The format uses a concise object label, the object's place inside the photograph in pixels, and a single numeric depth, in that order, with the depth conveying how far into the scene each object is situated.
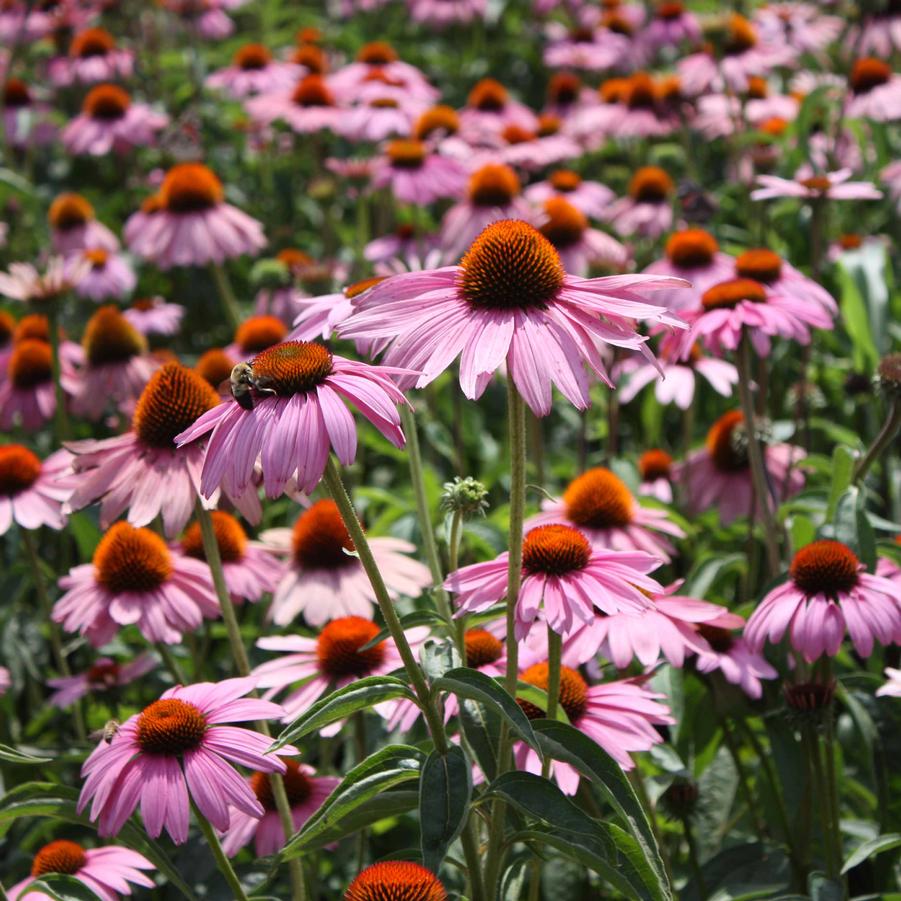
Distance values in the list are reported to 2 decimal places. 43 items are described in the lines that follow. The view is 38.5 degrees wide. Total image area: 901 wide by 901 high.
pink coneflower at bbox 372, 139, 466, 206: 3.63
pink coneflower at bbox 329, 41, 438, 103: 4.51
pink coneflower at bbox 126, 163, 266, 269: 3.38
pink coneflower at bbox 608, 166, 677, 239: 3.76
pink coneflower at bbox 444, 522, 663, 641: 1.46
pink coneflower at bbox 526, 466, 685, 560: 2.15
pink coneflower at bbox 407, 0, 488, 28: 5.52
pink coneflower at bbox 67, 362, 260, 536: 1.78
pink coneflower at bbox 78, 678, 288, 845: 1.49
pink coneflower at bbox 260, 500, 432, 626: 2.13
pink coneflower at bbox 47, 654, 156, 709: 2.23
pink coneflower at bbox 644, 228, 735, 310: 2.83
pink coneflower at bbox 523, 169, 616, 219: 3.81
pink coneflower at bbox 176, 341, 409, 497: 1.29
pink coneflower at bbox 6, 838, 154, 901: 1.69
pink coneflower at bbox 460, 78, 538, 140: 4.59
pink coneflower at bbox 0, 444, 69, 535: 2.33
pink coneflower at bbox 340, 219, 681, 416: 1.34
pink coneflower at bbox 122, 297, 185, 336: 3.56
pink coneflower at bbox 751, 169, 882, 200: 2.52
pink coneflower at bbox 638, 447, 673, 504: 2.84
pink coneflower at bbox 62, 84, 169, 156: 4.44
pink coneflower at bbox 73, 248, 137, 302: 3.83
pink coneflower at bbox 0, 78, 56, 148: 4.84
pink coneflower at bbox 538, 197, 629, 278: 3.16
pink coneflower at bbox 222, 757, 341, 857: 1.85
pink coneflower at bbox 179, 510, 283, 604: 2.20
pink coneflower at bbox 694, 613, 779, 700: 1.83
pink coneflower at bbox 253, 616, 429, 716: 1.89
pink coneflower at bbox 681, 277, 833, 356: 2.10
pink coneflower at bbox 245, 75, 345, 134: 4.23
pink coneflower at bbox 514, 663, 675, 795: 1.63
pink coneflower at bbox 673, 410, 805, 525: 2.60
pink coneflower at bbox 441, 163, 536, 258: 3.29
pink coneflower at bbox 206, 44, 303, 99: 4.87
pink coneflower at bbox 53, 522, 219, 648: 1.99
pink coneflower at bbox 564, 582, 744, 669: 1.71
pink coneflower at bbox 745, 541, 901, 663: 1.71
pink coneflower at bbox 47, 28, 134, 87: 5.14
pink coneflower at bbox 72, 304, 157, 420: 2.91
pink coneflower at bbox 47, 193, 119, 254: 4.02
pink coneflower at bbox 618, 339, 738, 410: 2.68
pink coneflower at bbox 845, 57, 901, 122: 3.75
